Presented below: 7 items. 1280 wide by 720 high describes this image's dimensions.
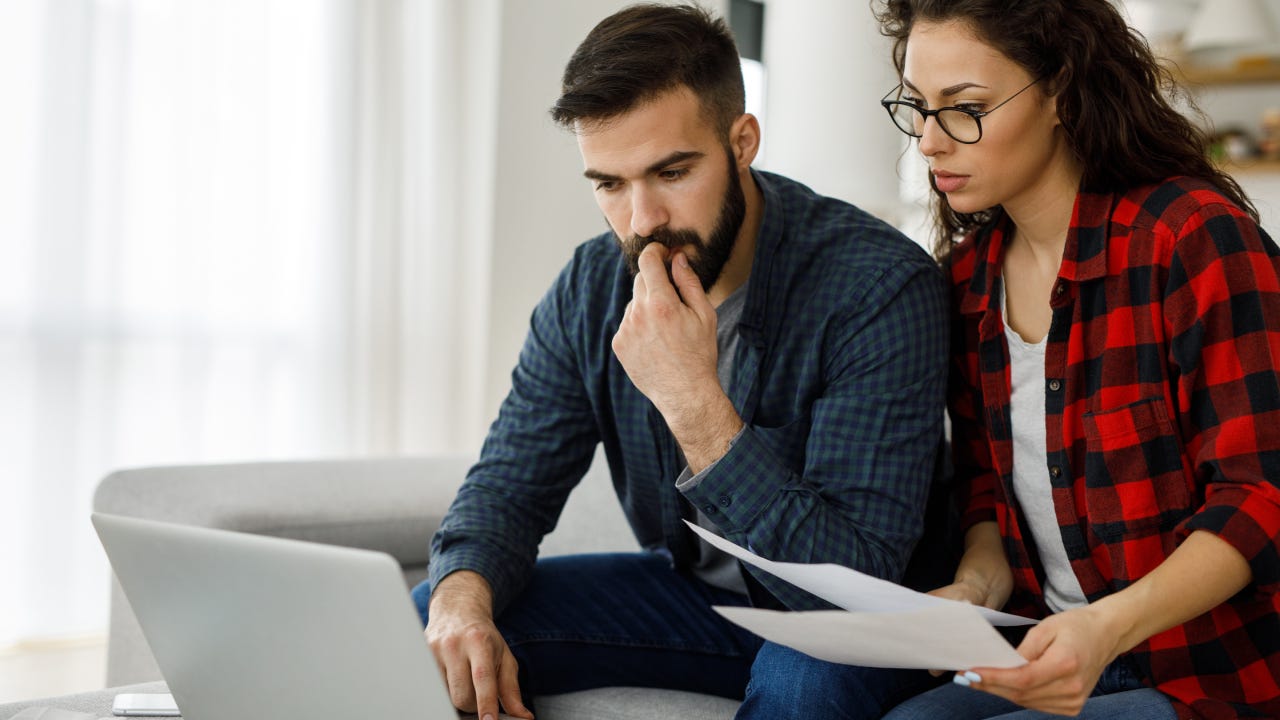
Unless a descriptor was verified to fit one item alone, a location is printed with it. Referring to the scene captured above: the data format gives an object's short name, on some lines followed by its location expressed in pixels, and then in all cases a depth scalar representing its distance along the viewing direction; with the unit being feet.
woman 3.63
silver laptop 2.67
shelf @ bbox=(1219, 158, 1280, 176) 14.33
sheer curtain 8.45
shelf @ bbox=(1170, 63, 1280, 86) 14.80
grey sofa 5.44
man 4.12
